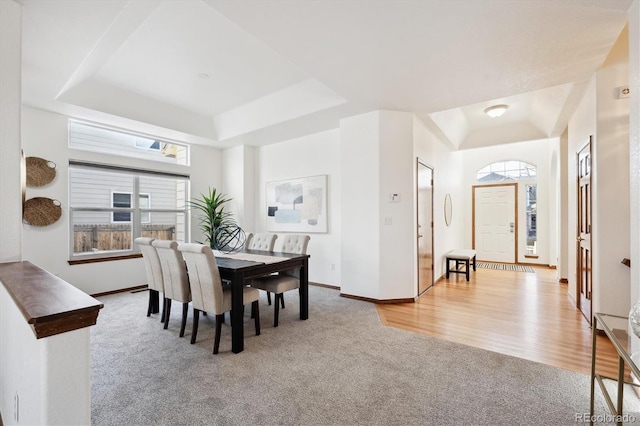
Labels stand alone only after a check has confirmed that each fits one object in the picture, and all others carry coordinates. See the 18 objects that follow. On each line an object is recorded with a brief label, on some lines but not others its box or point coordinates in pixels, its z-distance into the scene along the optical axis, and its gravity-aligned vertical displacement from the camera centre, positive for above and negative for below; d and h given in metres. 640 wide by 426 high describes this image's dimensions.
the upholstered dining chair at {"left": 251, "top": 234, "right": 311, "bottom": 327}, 3.21 -0.75
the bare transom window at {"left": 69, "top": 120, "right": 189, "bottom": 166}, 4.31 +1.16
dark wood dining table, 2.59 -0.55
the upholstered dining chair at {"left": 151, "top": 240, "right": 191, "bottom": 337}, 2.82 -0.57
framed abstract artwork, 4.96 +0.18
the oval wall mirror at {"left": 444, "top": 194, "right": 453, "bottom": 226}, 5.89 +0.12
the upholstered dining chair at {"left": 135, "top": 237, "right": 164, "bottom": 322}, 3.11 -0.55
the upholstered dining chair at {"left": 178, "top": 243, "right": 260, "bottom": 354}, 2.52 -0.62
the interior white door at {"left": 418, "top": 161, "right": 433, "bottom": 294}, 4.40 -0.19
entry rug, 6.32 -1.16
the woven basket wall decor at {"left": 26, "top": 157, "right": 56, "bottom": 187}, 3.77 +0.57
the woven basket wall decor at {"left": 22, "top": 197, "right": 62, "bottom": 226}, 3.79 +0.04
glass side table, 1.21 -0.58
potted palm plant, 5.32 -0.11
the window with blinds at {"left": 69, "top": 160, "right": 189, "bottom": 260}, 4.30 +0.11
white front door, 7.13 -0.19
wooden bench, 5.31 -0.78
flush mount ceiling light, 4.60 +1.68
